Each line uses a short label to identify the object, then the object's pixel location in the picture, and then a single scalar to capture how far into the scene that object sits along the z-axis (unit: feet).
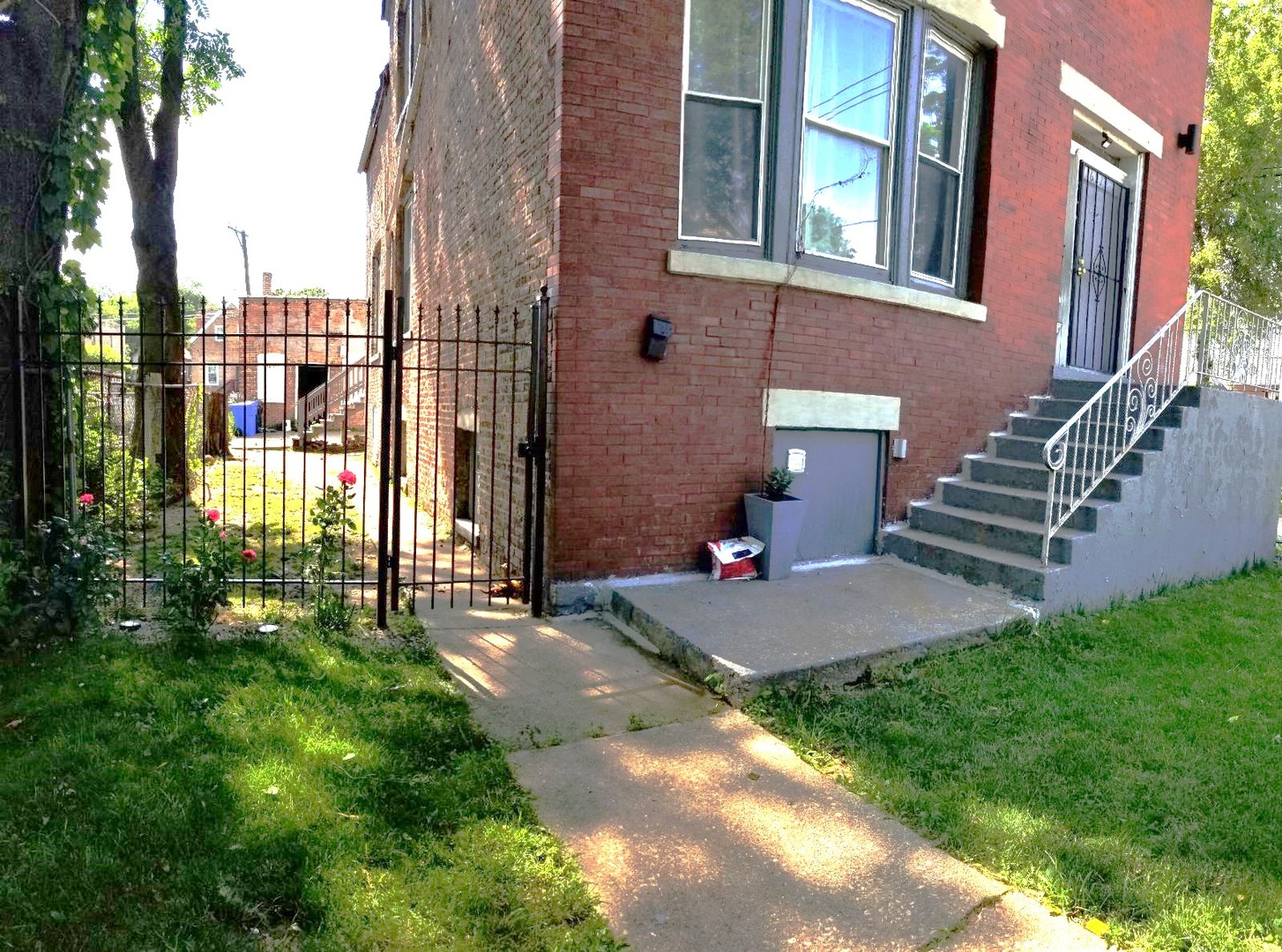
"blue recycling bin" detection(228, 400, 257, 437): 80.23
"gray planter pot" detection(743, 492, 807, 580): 19.25
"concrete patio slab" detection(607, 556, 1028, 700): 14.43
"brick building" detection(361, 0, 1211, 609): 17.71
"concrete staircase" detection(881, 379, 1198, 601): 19.10
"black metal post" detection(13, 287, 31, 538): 14.65
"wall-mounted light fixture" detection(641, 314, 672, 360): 17.81
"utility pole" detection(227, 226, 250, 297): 168.45
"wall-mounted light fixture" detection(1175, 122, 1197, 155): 31.73
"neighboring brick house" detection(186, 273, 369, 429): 82.33
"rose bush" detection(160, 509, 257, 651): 15.02
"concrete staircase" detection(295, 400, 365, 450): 64.54
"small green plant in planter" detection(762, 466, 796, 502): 19.66
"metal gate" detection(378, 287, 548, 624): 17.56
